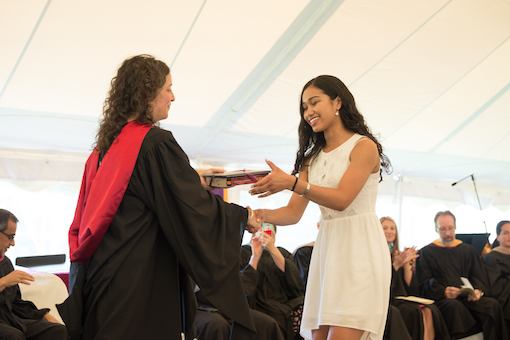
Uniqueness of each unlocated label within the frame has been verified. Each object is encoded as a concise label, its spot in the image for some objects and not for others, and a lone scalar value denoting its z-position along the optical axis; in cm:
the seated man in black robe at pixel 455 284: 580
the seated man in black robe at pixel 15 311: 394
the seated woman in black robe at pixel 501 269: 617
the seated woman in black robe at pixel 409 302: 550
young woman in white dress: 212
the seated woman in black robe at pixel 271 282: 520
